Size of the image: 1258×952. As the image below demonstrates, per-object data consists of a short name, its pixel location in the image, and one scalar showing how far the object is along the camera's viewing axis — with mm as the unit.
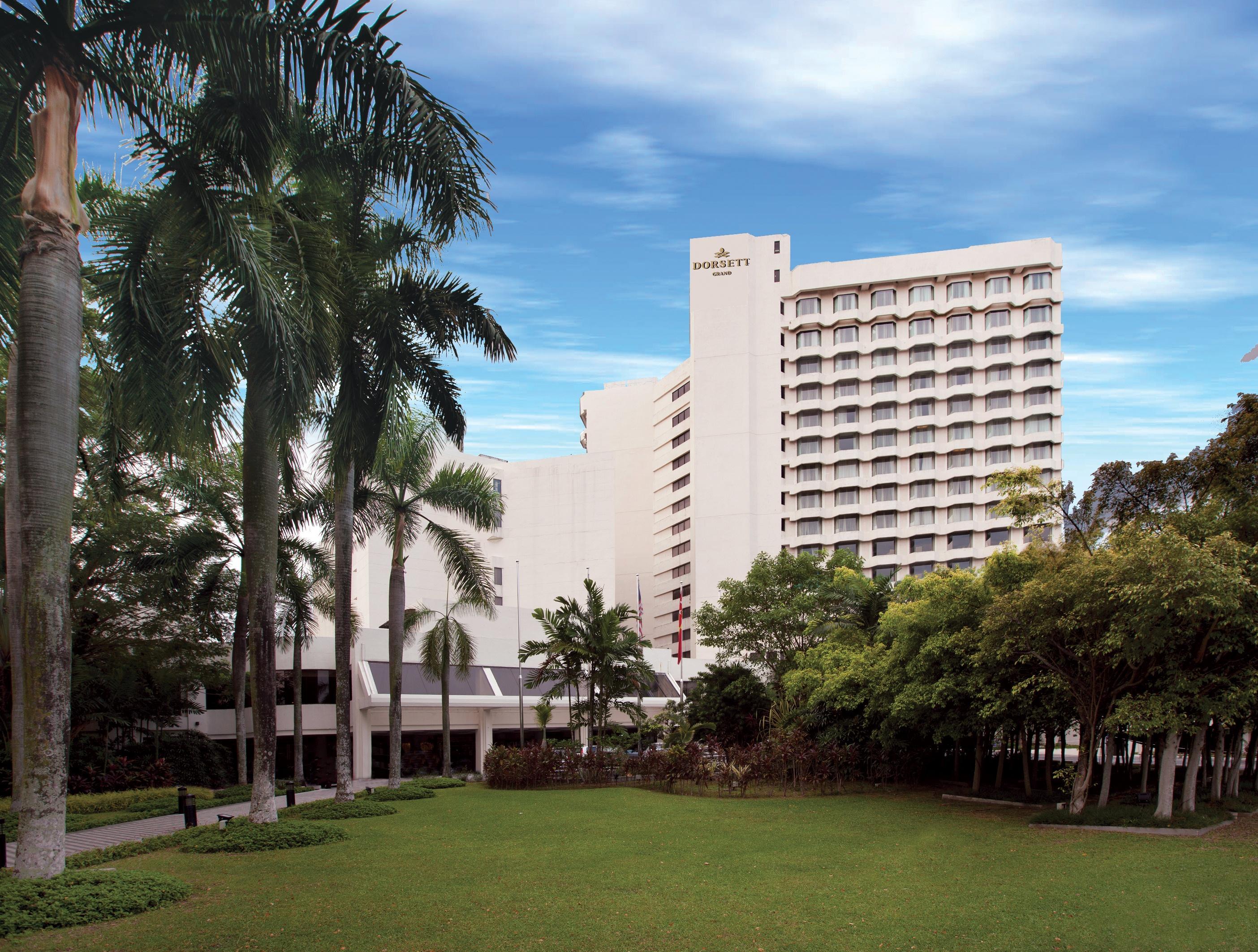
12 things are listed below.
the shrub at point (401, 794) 24094
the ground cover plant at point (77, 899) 9297
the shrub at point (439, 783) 29750
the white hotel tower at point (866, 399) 78000
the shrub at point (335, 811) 19719
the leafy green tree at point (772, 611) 42375
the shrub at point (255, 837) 14914
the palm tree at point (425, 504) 26750
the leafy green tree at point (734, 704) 38000
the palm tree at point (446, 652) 34062
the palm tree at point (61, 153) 10109
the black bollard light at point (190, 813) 17031
